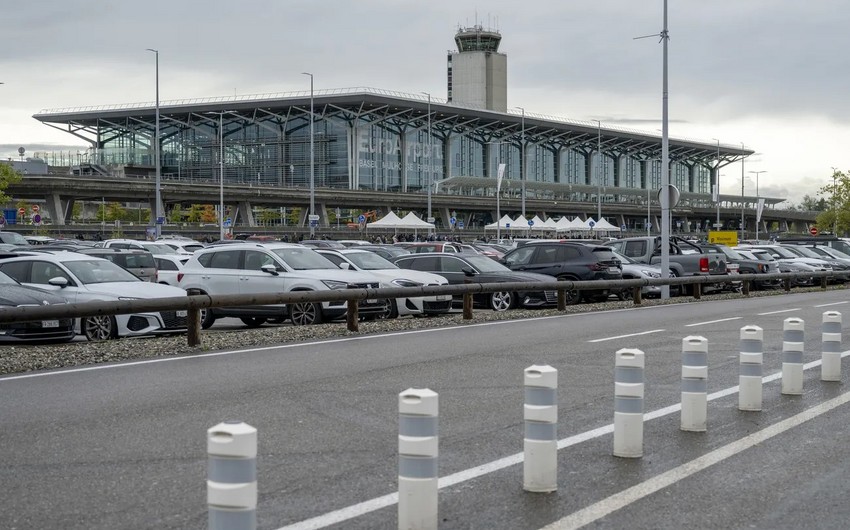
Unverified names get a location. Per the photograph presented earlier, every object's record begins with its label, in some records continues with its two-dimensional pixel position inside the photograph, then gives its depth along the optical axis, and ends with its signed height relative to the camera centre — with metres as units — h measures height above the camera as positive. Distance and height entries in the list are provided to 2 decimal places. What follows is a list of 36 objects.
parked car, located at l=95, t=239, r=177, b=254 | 32.72 -0.33
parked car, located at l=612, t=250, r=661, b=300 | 29.67 -1.22
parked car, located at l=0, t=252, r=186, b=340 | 16.45 -0.86
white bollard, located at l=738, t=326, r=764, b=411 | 9.04 -1.27
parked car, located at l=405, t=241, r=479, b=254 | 36.62 -0.51
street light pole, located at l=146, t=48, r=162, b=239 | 58.56 +0.64
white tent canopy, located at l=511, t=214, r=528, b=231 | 78.73 +0.64
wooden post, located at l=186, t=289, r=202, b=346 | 15.08 -1.38
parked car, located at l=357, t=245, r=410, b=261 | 34.99 -0.63
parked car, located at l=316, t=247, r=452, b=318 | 21.02 -0.97
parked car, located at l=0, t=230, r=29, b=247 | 39.09 -0.11
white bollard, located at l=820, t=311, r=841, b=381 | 11.05 -1.32
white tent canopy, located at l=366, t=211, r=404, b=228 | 71.00 +0.73
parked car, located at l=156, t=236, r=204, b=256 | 34.91 -0.39
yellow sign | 54.74 -0.41
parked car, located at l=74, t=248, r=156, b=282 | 25.91 -0.65
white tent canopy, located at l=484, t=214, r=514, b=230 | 79.76 +0.74
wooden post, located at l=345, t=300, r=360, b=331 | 17.64 -1.39
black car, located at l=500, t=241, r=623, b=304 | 27.75 -0.82
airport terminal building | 109.50 +10.43
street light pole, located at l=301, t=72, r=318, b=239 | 64.57 +0.95
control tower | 188.75 +30.55
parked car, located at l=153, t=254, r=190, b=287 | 27.09 -0.74
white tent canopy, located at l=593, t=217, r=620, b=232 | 78.24 +0.36
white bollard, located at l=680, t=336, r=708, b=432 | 8.22 -1.32
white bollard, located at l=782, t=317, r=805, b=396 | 10.05 -1.28
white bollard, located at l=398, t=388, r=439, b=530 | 5.28 -1.18
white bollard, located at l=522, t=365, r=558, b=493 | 6.30 -1.23
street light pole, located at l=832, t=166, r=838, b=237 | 99.83 +1.56
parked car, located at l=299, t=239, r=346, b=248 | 40.25 -0.40
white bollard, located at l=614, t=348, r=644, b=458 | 7.21 -1.24
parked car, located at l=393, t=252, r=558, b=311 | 24.06 -1.03
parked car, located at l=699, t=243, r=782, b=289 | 34.84 -1.18
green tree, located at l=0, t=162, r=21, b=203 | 66.62 +4.13
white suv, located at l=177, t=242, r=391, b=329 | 19.28 -0.87
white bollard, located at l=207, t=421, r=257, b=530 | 4.25 -1.03
